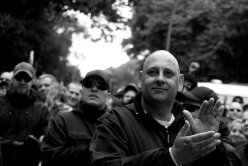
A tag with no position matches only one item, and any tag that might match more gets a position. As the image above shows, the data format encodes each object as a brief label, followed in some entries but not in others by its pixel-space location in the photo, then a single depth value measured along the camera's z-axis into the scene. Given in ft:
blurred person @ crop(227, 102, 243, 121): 28.98
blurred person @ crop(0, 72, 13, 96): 25.67
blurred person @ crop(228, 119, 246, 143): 22.36
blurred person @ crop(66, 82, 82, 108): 31.94
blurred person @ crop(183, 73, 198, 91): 21.75
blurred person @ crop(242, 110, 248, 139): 21.88
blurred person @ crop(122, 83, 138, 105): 28.08
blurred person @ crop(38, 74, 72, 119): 25.00
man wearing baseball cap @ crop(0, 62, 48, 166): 17.61
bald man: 9.17
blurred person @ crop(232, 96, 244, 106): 35.49
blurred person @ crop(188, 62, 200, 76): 27.63
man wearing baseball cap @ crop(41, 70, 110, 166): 14.12
